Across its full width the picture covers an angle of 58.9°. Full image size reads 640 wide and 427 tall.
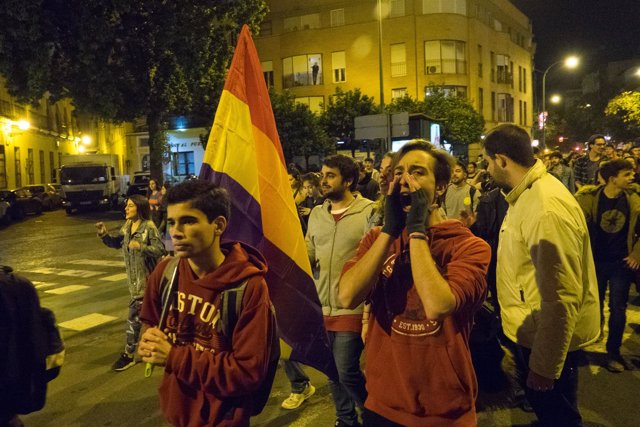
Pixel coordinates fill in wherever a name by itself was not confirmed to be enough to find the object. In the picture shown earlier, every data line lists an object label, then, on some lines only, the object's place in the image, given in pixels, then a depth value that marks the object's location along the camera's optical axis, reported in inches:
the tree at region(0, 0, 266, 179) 737.0
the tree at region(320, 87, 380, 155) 1508.4
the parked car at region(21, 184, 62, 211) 1194.4
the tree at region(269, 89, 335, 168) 1359.5
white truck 1132.5
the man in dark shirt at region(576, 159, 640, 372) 203.0
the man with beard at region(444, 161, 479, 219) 280.8
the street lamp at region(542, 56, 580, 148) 1205.3
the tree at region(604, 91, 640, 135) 970.3
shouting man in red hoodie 84.3
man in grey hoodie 145.8
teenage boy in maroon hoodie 84.7
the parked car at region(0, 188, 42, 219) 998.0
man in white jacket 100.6
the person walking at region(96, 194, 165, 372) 220.6
